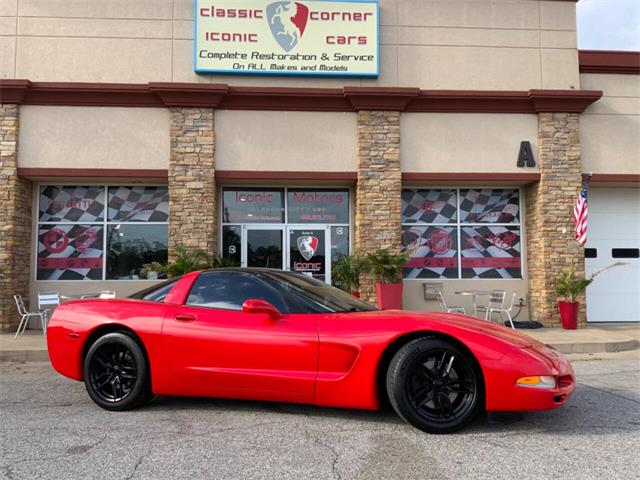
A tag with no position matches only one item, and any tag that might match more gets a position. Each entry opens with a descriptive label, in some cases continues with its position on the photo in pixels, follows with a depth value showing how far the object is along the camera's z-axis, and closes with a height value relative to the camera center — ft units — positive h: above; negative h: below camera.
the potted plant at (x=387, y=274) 34.12 -0.51
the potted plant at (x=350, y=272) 35.42 -0.43
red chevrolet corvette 12.68 -2.27
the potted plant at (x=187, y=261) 32.83 +0.36
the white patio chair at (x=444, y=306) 34.60 -2.77
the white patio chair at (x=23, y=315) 32.25 -3.04
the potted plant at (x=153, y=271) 33.47 -0.27
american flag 34.65 +3.47
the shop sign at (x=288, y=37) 36.17 +16.13
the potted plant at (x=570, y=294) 34.96 -1.93
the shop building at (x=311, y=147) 35.35 +8.34
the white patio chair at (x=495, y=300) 34.98 -2.31
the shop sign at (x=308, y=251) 38.22 +1.14
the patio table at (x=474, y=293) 36.22 -1.92
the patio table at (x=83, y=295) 34.14 -1.91
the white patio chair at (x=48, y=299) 32.01 -1.98
